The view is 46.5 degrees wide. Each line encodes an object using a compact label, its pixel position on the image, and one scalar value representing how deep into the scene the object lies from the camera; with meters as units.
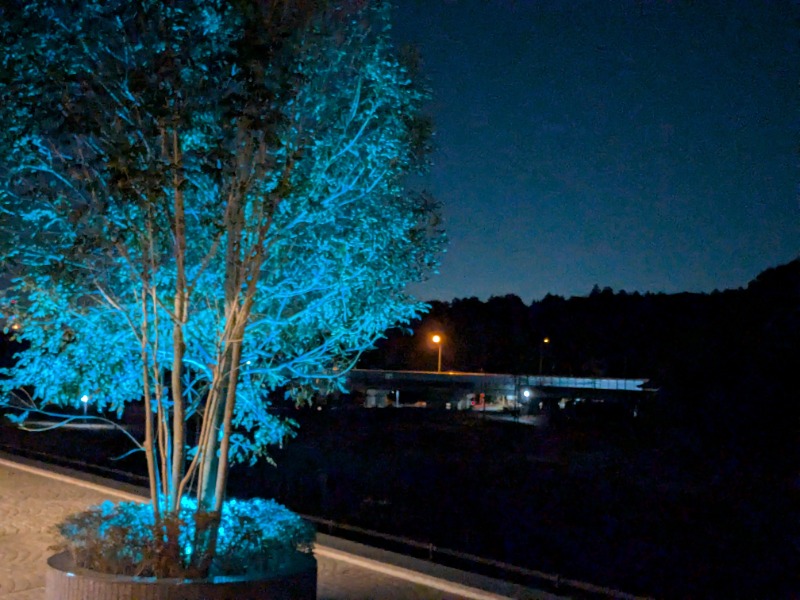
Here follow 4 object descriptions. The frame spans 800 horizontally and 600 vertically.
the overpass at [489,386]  54.16
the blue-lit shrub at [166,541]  6.11
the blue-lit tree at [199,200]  6.53
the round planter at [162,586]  5.80
